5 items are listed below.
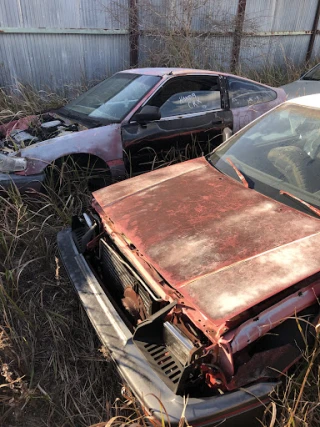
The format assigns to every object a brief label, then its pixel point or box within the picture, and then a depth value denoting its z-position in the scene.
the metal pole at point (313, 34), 10.18
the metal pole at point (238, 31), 8.34
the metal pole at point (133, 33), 7.05
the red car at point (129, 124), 3.51
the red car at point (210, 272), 1.58
